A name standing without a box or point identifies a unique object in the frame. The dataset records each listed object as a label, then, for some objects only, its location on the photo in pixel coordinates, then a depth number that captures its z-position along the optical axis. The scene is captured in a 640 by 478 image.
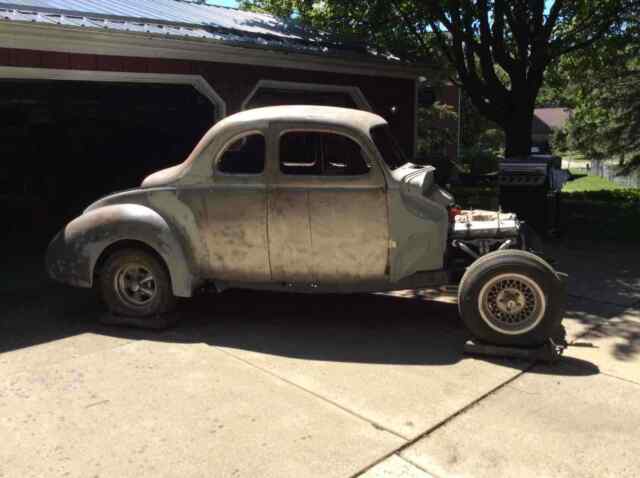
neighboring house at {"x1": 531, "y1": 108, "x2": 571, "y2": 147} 68.81
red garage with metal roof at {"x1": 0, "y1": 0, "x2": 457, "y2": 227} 7.79
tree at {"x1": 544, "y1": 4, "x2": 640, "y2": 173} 18.83
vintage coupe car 5.41
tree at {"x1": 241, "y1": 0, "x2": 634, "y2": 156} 11.46
